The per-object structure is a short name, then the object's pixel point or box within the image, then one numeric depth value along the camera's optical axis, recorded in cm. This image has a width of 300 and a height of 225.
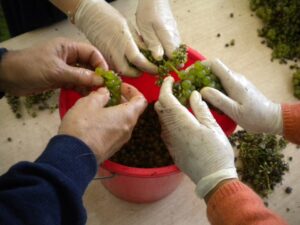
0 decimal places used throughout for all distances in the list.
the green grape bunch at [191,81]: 88
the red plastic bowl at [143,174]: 77
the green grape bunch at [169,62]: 91
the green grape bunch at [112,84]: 83
